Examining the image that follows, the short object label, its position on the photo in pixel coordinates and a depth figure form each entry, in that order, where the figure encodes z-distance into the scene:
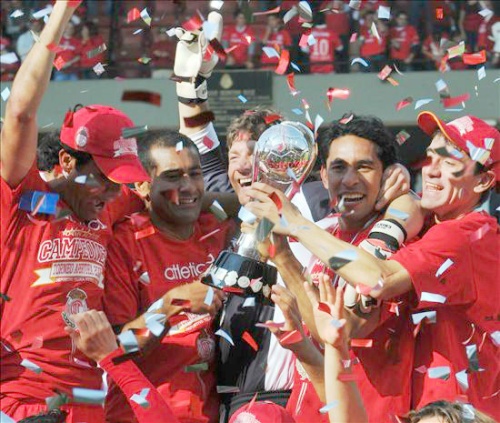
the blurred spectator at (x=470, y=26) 22.99
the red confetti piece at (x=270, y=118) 8.80
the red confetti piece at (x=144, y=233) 7.89
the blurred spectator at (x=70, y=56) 24.17
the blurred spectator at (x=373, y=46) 23.70
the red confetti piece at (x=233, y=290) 7.00
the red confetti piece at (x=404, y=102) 8.16
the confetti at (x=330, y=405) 6.18
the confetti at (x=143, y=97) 7.90
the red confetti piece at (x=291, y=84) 8.21
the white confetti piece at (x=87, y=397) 6.82
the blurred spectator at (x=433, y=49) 23.85
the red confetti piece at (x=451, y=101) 7.88
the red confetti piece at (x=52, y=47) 6.57
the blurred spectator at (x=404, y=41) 24.19
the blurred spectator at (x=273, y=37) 23.48
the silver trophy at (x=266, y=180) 7.05
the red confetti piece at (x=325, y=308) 6.33
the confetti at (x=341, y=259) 6.48
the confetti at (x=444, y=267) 6.67
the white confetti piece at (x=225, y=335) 7.64
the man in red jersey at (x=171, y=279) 7.56
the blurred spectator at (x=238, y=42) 23.54
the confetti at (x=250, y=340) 7.67
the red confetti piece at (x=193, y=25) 8.94
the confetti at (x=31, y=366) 6.98
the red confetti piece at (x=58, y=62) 8.51
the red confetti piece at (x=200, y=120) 9.09
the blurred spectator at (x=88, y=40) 24.44
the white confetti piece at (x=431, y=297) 6.61
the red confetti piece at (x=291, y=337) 6.52
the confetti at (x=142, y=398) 6.50
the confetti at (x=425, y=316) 6.83
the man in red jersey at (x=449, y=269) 6.59
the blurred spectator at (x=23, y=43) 24.28
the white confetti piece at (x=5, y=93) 8.29
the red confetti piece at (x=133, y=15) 9.20
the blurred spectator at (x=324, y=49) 24.32
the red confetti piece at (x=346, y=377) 6.18
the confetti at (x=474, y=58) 9.21
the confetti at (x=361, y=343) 6.78
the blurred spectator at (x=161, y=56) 24.60
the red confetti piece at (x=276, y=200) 6.76
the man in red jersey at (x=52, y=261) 7.05
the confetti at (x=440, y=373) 6.74
